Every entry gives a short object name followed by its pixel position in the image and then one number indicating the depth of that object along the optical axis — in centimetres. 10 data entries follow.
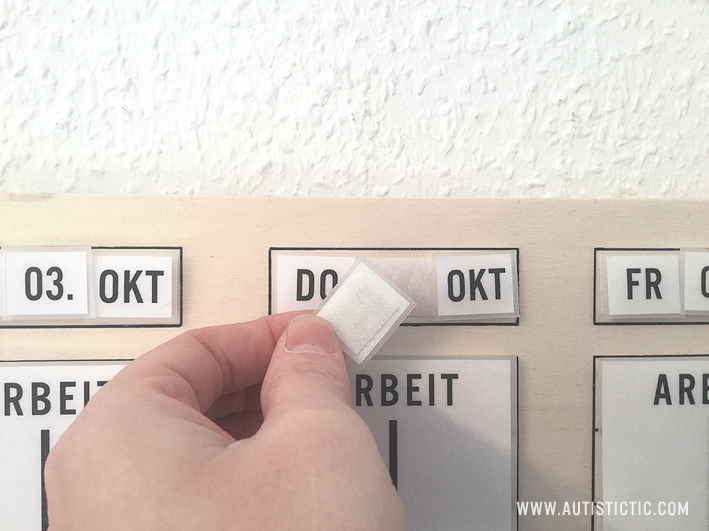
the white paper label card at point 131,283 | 15
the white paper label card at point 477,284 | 15
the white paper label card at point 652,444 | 16
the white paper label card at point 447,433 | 15
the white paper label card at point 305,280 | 15
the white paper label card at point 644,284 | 16
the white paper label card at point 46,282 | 15
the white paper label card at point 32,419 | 15
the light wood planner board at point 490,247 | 15
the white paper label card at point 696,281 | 16
